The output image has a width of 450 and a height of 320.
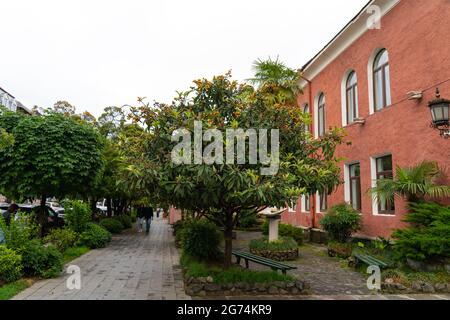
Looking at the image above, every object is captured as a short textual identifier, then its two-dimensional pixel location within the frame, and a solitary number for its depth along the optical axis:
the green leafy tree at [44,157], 12.40
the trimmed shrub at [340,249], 12.41
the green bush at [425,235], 8.48
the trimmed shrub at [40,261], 9.20
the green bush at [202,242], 10.44
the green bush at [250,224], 23.64
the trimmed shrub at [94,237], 15.23
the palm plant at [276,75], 16.28
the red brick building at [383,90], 10.50
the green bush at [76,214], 14.87
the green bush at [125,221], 26.85
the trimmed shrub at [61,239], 12.92
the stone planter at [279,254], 12.75
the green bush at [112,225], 22.58
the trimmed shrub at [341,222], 12.93
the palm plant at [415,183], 9.80
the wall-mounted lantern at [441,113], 8.59
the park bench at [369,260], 9.41
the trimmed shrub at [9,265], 8.19
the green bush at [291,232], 16.53
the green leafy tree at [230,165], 6.70
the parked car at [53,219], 18.47
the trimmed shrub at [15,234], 9.09
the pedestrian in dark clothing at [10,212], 12.20
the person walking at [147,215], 24.94
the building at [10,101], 40.97
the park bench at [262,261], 8.59
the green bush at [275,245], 12.86
